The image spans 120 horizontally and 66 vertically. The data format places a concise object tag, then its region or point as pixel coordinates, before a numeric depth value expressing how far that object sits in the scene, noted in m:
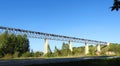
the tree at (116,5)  4.44
